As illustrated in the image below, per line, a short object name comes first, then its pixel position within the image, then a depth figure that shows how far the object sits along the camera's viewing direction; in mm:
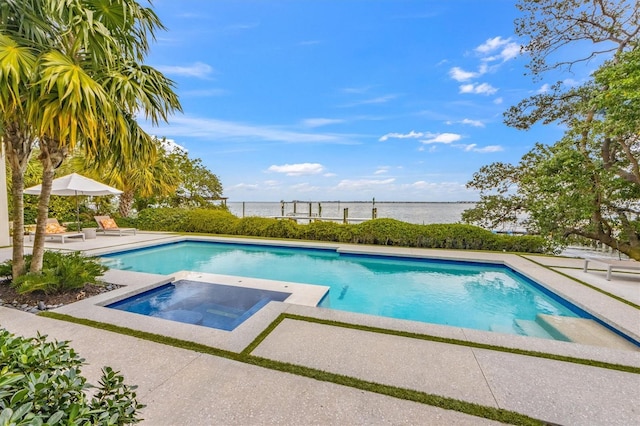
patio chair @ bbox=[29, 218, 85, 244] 10320
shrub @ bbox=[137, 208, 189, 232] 14055
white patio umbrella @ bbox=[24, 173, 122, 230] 10000
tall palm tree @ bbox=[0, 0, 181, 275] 3336
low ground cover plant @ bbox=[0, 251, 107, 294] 4164
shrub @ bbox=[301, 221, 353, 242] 11298
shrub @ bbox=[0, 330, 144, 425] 867
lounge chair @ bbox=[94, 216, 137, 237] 12315
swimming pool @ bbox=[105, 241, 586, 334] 5332
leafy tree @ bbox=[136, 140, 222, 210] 17344
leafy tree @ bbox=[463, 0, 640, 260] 6672
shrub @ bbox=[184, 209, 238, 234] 13297
